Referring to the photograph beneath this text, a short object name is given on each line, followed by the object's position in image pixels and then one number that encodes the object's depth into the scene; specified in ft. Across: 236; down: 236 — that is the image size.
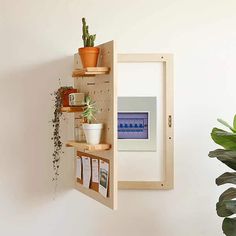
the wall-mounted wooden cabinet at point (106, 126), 6.56
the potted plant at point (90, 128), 6.81
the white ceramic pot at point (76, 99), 7.32
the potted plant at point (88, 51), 6.88
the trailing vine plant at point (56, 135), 7.97
